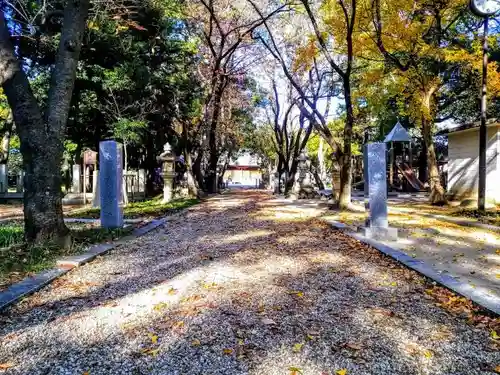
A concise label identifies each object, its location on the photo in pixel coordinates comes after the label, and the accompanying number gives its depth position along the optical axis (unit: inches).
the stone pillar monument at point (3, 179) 689.6
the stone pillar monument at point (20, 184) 750.5
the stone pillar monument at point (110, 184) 302.2
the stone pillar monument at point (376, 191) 264.5
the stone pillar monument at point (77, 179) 645.3
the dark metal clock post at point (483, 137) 374.0
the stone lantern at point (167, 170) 598.9
